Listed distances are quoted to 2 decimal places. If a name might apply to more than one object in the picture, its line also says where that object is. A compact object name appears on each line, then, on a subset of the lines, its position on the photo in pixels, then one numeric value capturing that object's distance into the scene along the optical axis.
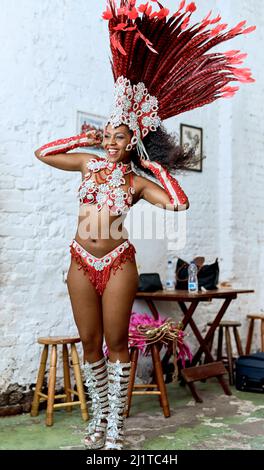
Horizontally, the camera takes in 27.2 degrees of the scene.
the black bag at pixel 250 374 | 4.46
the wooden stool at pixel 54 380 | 3.52
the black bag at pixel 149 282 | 4.44
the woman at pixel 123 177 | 2.85
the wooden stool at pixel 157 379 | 3.76
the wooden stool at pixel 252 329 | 5.41
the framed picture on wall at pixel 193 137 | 5.13
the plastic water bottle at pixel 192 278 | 4.49
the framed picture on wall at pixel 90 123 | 4.24
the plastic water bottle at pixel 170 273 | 4.90
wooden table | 4.15
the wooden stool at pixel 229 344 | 4.86
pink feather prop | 3.75
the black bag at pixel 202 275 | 4.70
